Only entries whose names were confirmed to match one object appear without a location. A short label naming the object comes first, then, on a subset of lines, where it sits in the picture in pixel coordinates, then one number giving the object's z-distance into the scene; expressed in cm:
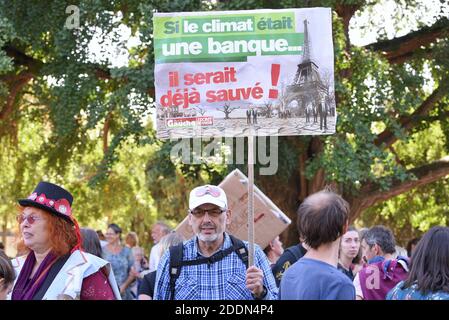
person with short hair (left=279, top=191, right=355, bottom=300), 483
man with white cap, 622
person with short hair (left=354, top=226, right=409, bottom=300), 694
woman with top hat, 534
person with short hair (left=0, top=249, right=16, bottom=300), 546
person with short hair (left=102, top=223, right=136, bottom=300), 1341
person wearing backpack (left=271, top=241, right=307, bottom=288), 830
